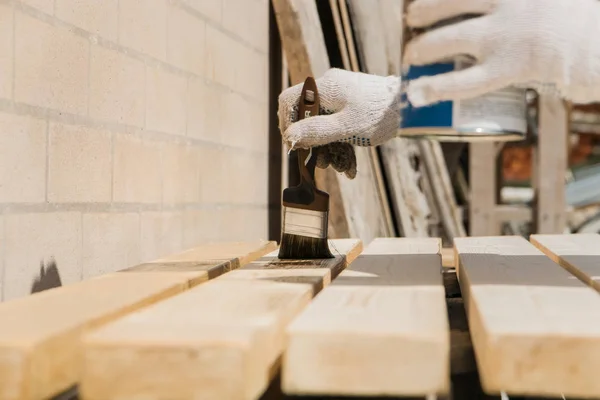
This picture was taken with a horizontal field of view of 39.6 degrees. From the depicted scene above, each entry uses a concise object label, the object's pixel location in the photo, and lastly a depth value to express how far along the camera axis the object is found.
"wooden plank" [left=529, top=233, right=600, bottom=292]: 1.65
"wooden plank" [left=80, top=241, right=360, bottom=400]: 0.98
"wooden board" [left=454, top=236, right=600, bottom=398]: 0.99
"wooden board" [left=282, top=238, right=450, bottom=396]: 1.00
